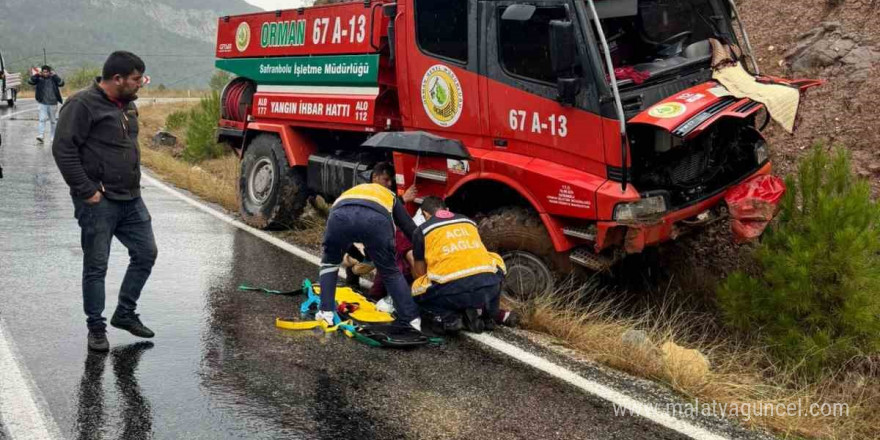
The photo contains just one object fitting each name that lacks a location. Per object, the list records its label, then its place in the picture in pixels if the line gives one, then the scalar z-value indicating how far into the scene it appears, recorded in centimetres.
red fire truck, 584
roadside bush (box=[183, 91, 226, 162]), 1750
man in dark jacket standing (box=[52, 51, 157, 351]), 504
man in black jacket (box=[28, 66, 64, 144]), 1883
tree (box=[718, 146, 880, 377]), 539
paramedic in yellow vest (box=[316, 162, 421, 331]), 577
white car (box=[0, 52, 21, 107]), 2891
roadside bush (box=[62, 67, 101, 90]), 5431
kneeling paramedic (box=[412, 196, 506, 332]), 575
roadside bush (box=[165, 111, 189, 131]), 2375
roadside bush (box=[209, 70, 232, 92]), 4398
